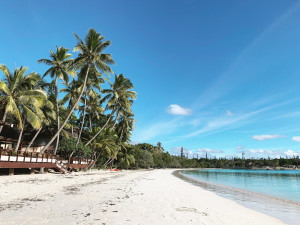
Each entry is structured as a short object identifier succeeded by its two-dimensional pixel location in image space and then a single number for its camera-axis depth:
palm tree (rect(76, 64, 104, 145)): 26.23
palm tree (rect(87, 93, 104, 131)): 31.52
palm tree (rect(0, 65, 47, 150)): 16.87
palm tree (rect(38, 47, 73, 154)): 21.95
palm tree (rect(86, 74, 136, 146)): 29.79
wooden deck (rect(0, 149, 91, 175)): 13.41
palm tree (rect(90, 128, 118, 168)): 28.55
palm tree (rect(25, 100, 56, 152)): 21.89
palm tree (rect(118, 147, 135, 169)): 41.62
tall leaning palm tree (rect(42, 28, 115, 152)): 22.50
